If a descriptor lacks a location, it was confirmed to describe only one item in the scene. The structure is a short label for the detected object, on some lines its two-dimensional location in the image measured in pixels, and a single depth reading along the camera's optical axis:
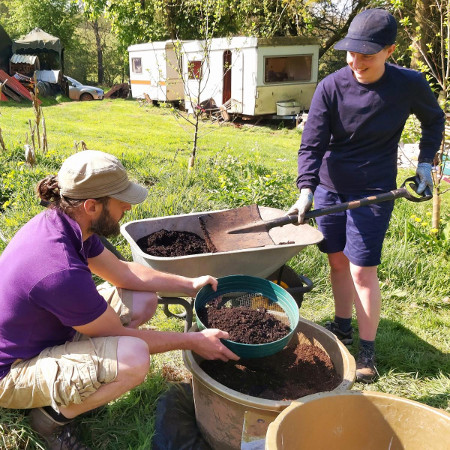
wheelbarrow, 2.38
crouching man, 1.74
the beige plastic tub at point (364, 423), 1.56
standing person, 2.31
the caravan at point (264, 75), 12.34
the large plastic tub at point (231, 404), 1.81
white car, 19.31
